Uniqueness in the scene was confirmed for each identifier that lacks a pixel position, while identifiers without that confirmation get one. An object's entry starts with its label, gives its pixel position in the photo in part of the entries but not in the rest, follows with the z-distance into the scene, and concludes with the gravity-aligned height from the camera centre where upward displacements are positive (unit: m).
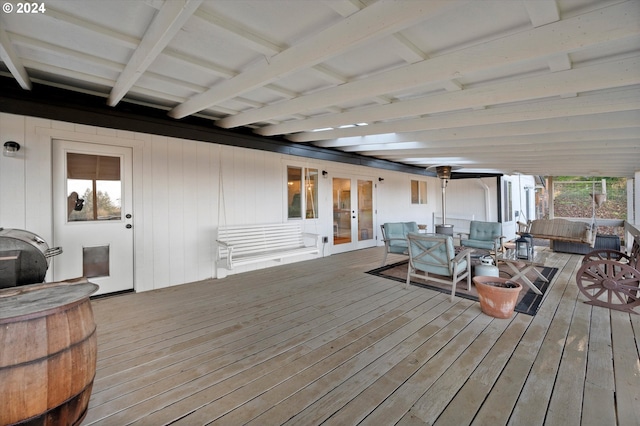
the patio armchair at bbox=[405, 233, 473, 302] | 3.60 -0.63
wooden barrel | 1.08 -0.60
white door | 3.43 +0.00
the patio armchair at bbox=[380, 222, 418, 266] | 5.11 -0.49
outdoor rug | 3.37 -1.10
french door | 6.76 -0.08
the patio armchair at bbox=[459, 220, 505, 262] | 5.36 -0.53
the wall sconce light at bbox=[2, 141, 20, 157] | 3.01 +0.70
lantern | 5.73 -0.86
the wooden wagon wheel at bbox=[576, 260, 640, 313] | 3.13 -0.85
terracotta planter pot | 2.91 -0.92
